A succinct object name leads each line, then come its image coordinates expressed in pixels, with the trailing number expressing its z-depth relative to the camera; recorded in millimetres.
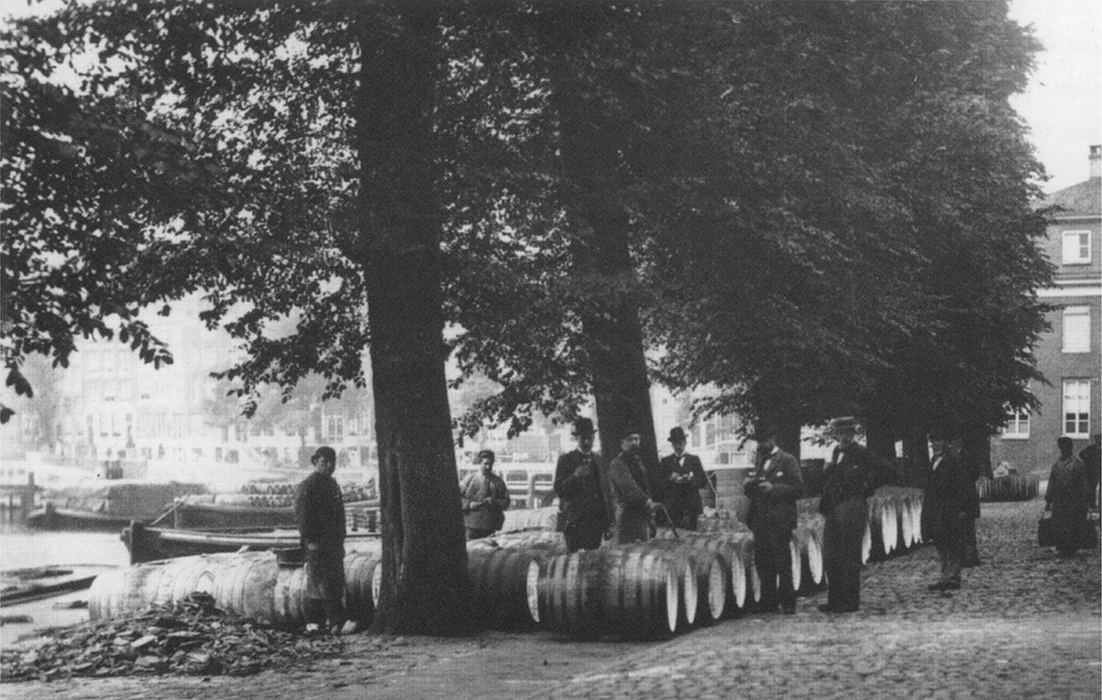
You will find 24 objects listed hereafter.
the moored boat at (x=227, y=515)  52844
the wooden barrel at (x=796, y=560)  18405
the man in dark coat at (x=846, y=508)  16062
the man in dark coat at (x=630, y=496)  16844
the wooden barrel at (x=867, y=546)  24312
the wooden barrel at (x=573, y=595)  14805
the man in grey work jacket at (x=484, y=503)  21016
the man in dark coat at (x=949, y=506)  18531
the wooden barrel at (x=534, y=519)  24625
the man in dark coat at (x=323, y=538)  15719
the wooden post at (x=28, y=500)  73688
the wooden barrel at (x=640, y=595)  14672
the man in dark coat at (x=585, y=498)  16875
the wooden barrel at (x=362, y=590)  16391
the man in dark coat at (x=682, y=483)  19734
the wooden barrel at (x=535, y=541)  16859
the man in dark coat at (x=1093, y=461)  27766
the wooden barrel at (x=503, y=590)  15812
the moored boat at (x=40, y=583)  31141
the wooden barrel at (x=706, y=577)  15625
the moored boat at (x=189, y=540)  37844
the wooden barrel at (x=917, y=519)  28422
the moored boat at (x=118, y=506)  63719
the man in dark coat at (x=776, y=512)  16484
